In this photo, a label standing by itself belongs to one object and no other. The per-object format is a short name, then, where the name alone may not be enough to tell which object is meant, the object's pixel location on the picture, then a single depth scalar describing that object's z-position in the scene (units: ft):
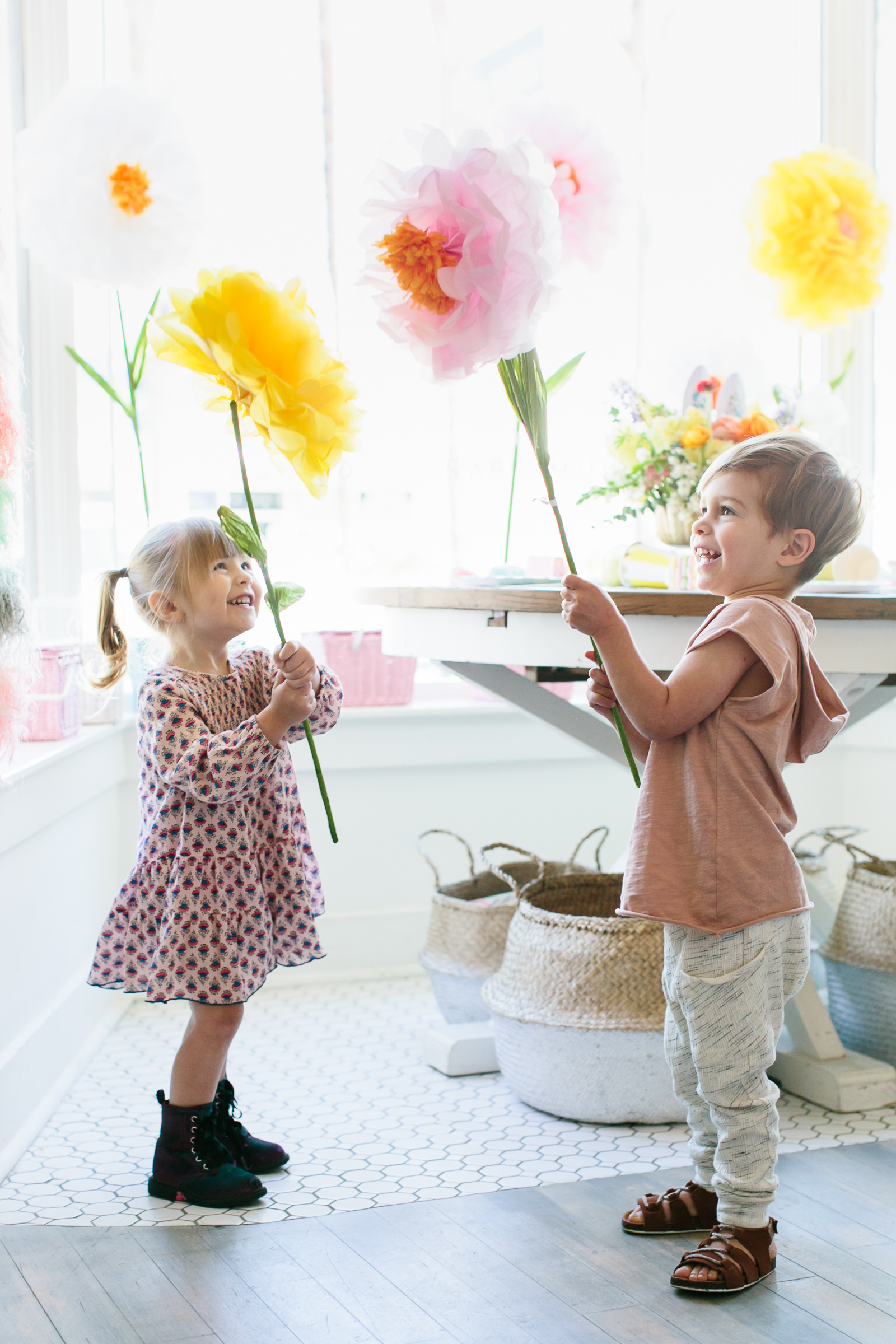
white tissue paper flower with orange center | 6.85
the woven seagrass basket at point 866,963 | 6.91
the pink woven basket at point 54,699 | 7.20
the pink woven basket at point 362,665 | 9.32
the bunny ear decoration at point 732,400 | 7.07
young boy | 4.54
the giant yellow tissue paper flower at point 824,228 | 7.72
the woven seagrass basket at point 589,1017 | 6.24
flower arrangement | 6.66
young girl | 5.39
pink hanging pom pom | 5.64
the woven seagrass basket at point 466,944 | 7.43
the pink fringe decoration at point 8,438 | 5.24
